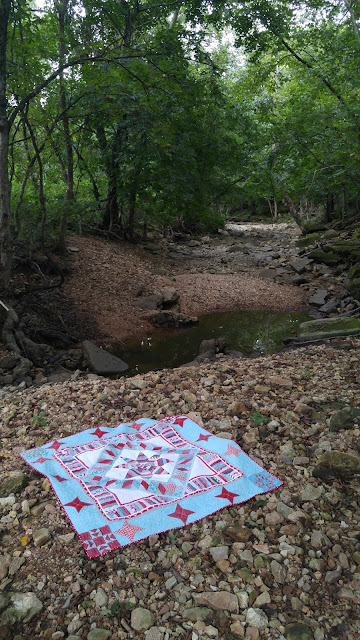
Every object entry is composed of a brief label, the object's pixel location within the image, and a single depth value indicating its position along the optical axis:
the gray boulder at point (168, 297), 8.16
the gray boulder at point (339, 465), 2.41
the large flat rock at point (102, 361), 5.24
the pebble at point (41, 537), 1.99
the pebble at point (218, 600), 1.66
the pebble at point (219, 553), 1.92
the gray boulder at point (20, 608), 1.61
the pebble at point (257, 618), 1.59
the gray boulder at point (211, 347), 5.70
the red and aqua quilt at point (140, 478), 2.10
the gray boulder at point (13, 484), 2.35
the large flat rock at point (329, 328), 5.49
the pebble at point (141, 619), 1.60
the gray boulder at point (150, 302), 7.89
